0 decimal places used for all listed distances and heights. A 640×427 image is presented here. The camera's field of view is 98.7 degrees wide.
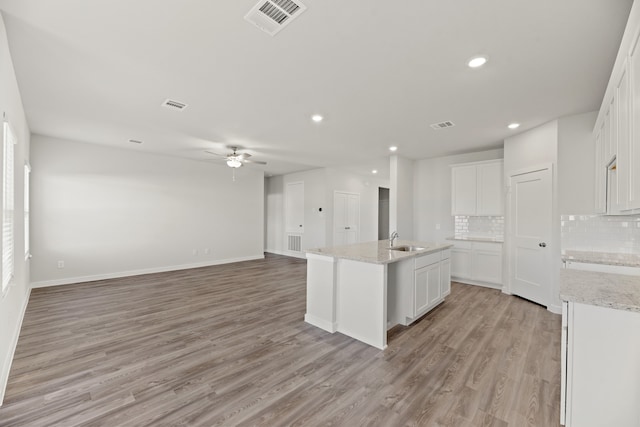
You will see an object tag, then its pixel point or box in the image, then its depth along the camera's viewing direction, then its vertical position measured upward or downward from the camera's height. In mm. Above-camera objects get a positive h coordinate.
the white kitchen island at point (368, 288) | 2885 -838
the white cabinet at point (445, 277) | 4008 -871
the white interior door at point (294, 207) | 8555 +296
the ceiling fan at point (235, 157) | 5273 +1198
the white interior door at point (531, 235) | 4004 -235
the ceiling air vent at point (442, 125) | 4039 +1403
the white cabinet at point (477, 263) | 5012 -841
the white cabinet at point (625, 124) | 1580 +686
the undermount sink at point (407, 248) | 3887 -432
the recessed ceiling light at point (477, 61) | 2367 +1390
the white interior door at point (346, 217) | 8172 -2
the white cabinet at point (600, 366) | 1431 -796
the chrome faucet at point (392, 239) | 3963 -314
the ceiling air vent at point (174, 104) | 3330 +1378
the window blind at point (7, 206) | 2229 +60
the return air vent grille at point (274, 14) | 1793 +1385
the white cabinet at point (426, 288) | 3405 -922
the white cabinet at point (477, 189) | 5152 +594
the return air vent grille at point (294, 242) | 8578 -828
